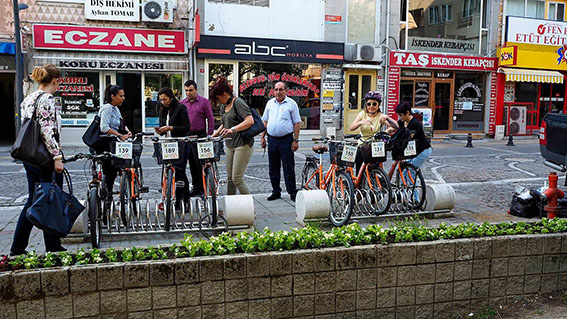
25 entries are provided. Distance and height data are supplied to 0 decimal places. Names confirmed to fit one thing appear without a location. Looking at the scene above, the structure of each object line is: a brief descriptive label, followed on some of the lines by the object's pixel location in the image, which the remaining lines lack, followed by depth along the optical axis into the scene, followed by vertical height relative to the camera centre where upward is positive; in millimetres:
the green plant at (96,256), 3446 -1010
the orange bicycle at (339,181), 6294 -920
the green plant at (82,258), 3398 -1016
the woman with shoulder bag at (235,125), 6965 -225
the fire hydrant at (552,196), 6668 -1094
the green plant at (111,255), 3471 -1004
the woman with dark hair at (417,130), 7473 -283
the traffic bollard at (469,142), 18034 -1091
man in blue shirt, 7809 -332
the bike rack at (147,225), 5953 -1395
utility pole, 13299 +1244
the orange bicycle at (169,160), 5922 -613
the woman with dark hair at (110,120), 6551 -159
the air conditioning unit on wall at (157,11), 17219 +3268
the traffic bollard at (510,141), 18719 -1083
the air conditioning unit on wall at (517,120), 22469 -374
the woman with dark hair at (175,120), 6922 -162
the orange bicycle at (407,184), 7094 -1032
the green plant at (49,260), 3367 -1019
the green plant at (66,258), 3400 -1011
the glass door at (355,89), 20734 +845
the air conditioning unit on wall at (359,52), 20203 +2277
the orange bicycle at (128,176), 5953 -812
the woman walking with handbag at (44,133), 4672 -237
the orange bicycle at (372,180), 6809 -945
